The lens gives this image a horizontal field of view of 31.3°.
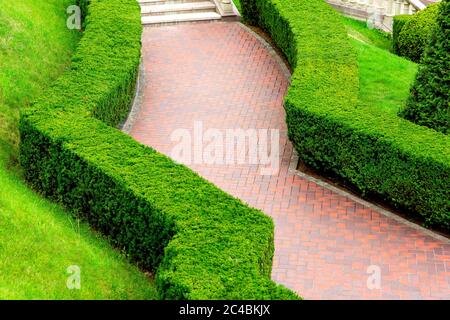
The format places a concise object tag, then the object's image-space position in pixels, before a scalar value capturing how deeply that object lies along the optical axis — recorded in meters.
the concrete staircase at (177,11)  20.92
